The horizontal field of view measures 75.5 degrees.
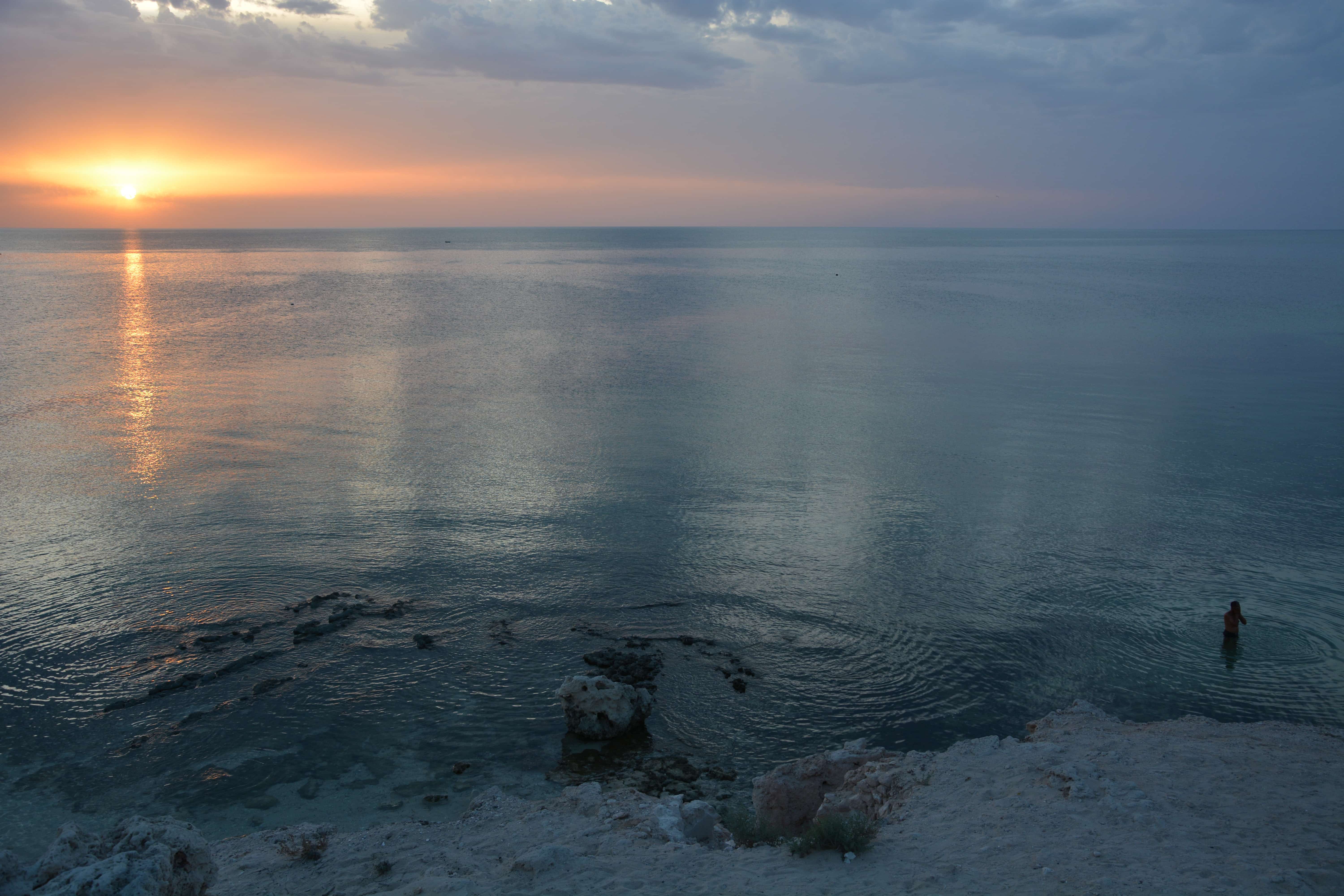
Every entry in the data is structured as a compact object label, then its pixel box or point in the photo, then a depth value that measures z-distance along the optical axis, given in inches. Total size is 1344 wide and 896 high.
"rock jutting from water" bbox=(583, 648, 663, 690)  499.5
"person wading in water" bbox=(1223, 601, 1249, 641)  531.5
